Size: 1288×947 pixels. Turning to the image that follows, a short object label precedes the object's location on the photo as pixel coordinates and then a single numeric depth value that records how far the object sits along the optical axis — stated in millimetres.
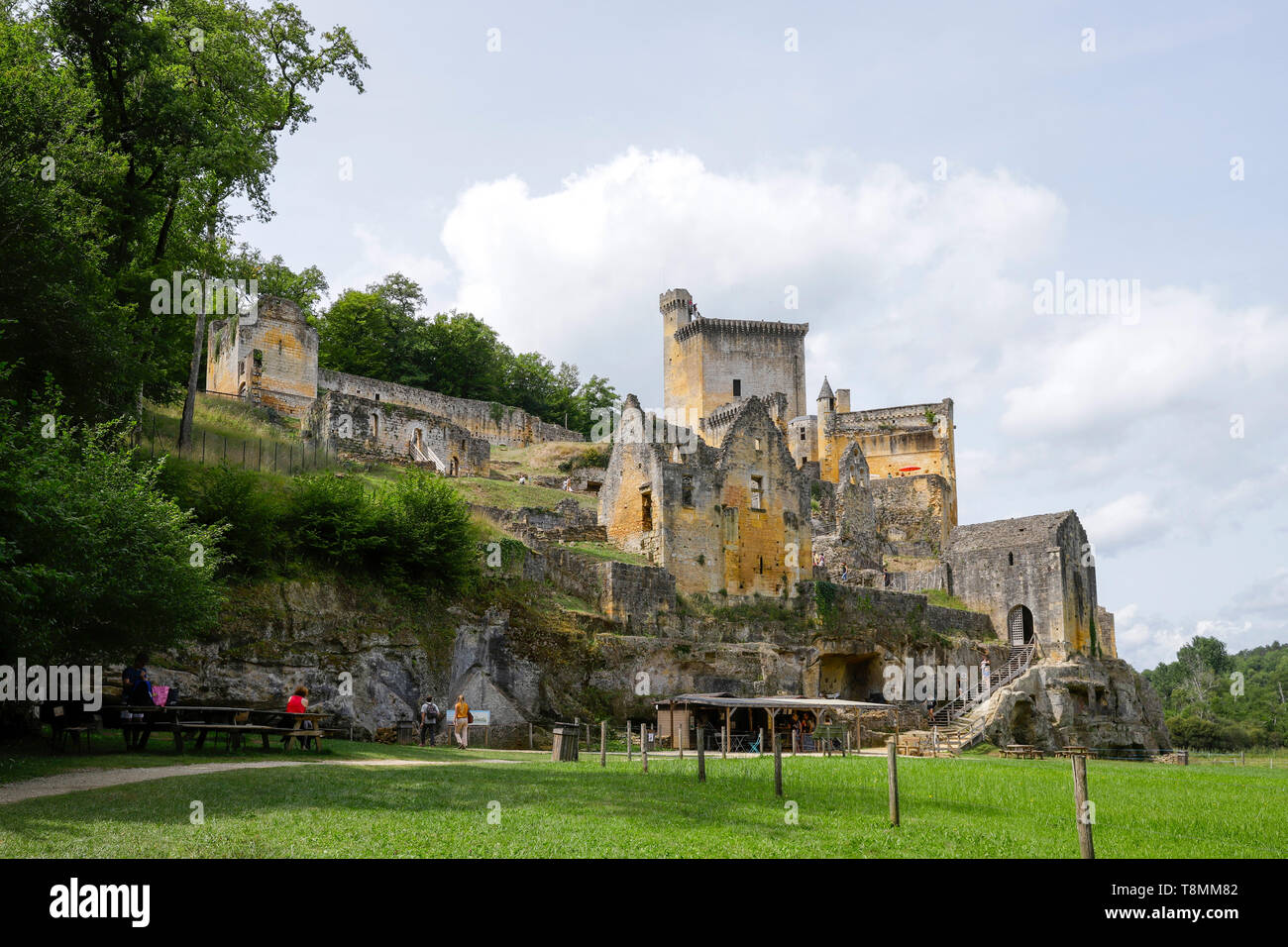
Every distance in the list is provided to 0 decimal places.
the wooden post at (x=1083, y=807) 9984
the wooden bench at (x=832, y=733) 31234
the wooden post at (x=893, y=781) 12742
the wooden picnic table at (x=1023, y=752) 36438
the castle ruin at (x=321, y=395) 50031
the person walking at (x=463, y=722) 24703
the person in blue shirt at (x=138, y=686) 19531
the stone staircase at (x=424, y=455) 51975
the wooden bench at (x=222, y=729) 18922
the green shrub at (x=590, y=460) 63344
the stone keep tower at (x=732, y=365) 87062
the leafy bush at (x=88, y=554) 15281
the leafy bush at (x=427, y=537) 29641
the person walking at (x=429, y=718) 25594
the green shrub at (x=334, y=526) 28594
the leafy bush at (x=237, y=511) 26797
